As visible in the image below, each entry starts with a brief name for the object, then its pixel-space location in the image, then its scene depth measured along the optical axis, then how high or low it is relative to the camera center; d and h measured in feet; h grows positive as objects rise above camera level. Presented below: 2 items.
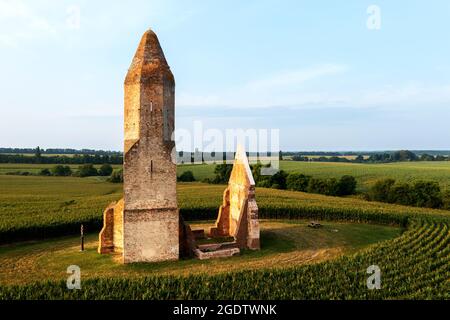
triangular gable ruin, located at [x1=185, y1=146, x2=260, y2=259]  67.82 -13.28
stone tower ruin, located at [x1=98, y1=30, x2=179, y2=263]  60.23 -0.55
